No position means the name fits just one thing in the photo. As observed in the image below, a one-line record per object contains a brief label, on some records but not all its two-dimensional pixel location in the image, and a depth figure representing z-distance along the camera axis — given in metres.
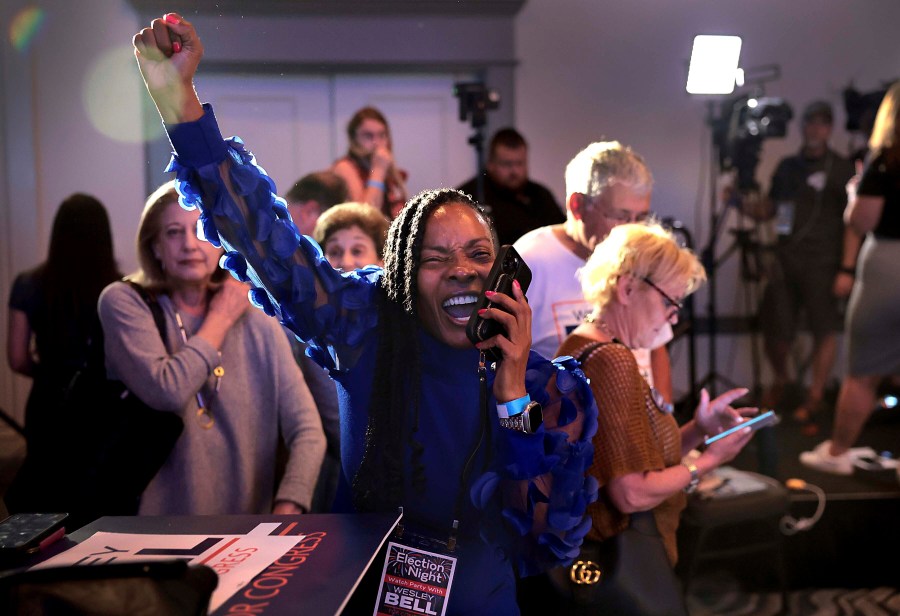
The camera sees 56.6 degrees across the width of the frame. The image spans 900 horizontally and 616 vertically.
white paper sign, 0.88
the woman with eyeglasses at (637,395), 1.64
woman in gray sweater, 1.83
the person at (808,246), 5.30
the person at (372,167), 3.40
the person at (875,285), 3.74
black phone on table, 0.91
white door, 5.18
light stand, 4.73
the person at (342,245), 2.24
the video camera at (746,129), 4.38
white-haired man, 2.27
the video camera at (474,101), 3.60
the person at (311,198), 2.98
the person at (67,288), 2.81
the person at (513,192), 3.75
